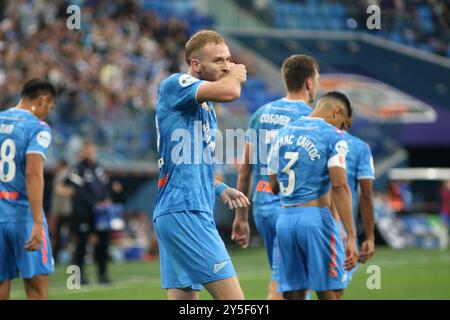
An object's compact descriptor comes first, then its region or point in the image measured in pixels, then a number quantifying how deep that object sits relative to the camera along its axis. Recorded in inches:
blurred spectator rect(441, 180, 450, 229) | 1059.9
